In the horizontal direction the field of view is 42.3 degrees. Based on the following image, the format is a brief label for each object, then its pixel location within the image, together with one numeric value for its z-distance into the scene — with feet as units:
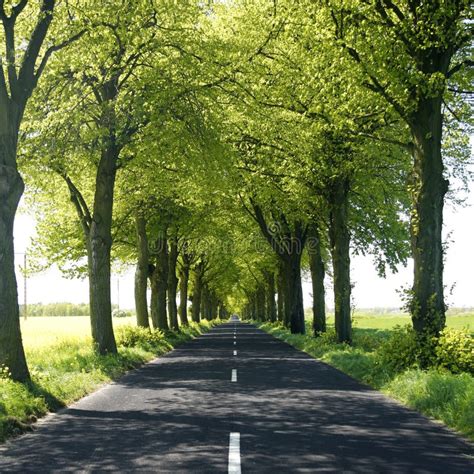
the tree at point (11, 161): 37.99
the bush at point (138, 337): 78.88
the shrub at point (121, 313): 448.33
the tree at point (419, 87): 43.21
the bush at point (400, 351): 43.65
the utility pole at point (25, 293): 280.31
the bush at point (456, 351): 39.88
